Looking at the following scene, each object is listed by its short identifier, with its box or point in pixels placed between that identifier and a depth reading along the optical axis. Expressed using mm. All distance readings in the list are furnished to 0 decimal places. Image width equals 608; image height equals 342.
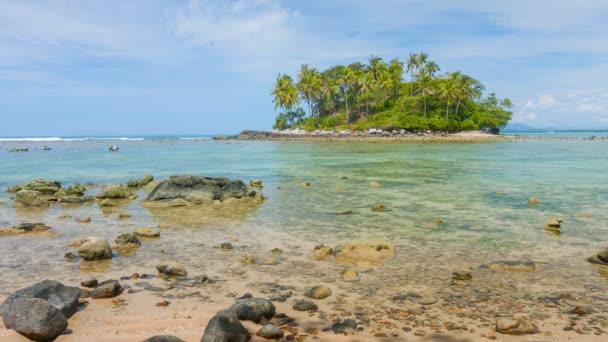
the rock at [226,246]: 9345
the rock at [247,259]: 8248
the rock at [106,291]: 6410
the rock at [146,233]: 10383
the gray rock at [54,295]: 5688
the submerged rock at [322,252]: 8594
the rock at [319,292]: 6395
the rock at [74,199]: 16281
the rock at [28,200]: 15516
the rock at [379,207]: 13820
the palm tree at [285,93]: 109738
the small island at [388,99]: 95750
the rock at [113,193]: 16984
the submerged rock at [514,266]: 7582
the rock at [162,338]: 4696
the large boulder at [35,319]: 5035
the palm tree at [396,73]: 104062
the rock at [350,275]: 7246
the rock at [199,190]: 15805
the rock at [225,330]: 4777
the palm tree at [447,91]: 92562
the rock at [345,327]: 5320
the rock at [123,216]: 13148
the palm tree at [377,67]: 105438
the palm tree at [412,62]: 106438
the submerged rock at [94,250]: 8344
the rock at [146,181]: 21453
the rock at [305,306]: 5984
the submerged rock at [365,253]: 8234
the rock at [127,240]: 9547
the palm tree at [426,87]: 96975
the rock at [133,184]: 20859
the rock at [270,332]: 5137
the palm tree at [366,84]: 102438
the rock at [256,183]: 20795
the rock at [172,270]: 7453
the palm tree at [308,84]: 106338
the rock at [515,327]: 5188
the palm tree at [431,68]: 103875
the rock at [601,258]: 7852
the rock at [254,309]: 5543
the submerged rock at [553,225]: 10727
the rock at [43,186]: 18734
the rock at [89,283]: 6848
